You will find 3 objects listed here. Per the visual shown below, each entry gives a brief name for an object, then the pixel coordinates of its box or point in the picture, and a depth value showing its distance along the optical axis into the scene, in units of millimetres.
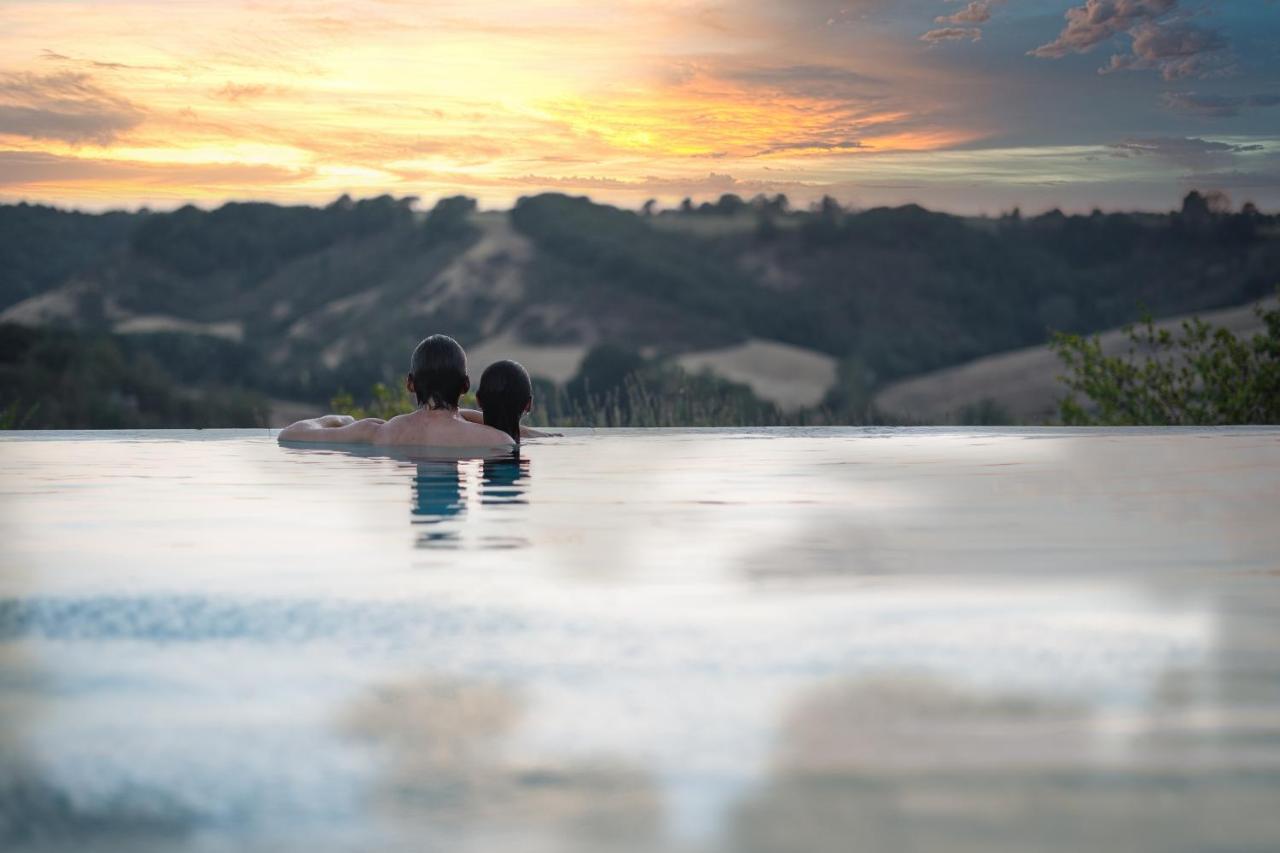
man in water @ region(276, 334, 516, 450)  9688
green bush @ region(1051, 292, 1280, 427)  14930
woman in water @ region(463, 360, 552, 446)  10195
